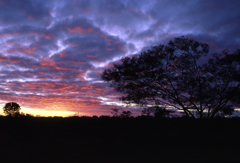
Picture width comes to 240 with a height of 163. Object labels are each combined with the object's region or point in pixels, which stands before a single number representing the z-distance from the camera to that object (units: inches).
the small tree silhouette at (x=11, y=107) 2120.6
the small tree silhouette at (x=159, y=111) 658.2
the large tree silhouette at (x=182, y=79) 669.9
